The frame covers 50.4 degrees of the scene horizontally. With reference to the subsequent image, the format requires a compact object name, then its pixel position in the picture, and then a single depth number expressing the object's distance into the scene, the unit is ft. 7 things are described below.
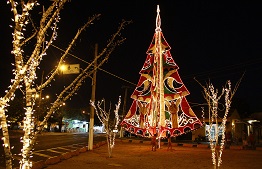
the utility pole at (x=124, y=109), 121.17
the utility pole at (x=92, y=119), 59.16
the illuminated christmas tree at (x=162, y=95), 75.25
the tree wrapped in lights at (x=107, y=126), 51.45
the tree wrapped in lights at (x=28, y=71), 12.34
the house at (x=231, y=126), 102.78
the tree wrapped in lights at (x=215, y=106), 30.30
